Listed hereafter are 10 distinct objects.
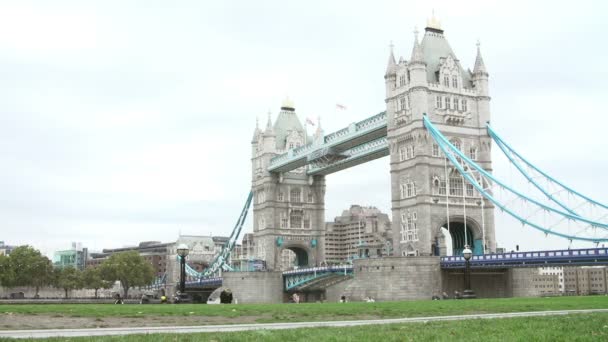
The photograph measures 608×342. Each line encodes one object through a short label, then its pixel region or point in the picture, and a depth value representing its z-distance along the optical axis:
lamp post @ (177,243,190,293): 33.94
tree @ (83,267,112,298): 127.69
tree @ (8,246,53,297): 110.28
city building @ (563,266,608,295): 172.26
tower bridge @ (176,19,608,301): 63.97
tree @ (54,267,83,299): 122.93
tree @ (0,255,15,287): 108.69
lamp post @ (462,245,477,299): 37.56
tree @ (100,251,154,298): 124.75
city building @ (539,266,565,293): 175.62
